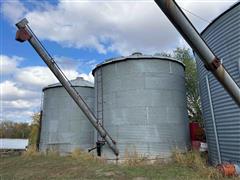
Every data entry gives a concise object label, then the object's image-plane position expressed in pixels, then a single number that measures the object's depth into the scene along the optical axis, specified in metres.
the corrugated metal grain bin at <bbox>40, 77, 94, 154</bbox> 12.35
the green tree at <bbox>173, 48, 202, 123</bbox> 16.36
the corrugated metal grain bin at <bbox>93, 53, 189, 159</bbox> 8.90
